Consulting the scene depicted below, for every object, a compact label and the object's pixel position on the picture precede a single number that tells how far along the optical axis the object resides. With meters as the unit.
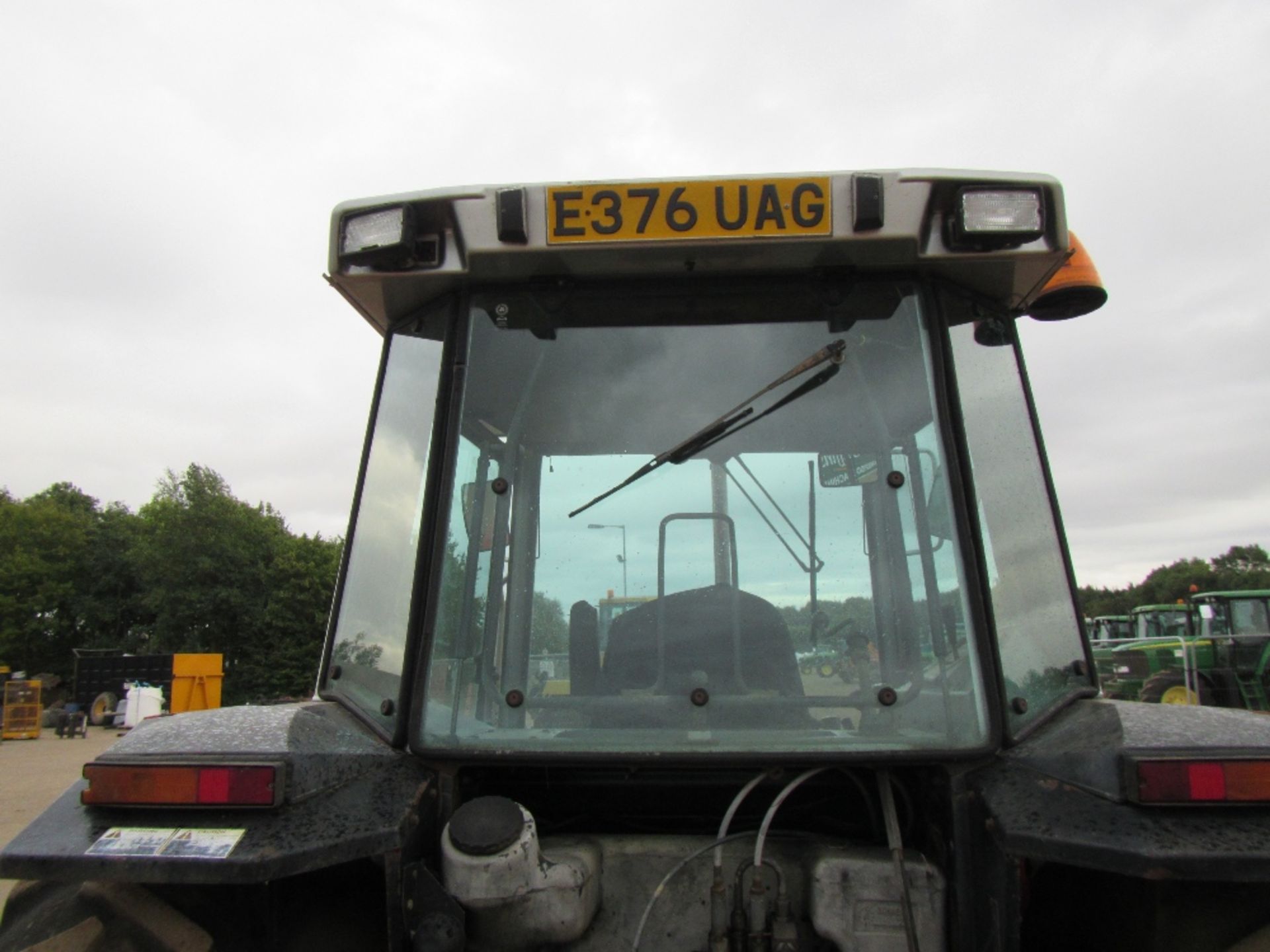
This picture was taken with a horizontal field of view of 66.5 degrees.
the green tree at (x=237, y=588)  43.56
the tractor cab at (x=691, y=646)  1.84
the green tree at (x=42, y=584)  51.22
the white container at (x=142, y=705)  20.73
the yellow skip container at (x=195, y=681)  17.06
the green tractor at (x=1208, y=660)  15.23
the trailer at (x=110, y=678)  24.31
